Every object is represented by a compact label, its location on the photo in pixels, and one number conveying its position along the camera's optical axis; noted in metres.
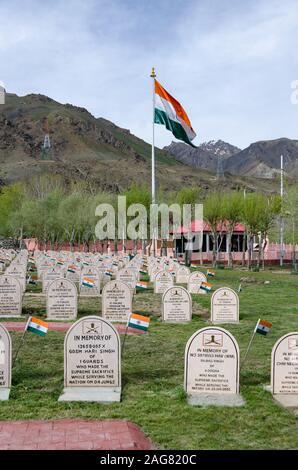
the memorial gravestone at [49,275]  17.06
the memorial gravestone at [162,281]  17.83
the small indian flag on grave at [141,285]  14.00
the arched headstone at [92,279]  17.38
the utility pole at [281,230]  41.94
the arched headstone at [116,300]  12.22
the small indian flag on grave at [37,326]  7.71
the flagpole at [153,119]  28.80
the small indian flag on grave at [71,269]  18.70
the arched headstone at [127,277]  17.25
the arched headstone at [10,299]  12.87
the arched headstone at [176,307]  12.54
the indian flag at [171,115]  29.06
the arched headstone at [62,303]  12.51
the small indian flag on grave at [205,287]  14.66
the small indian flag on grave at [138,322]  8.15
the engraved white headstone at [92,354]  7.09
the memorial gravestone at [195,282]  17.94
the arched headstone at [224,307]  12.49
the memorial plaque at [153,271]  22.60
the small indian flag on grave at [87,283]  15.29
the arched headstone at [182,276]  21.11
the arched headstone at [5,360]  7.08
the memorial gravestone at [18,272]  17.47
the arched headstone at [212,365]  6.88
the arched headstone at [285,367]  6.95
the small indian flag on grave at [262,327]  7.88
